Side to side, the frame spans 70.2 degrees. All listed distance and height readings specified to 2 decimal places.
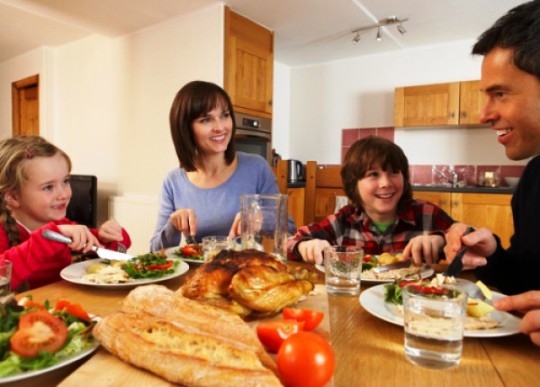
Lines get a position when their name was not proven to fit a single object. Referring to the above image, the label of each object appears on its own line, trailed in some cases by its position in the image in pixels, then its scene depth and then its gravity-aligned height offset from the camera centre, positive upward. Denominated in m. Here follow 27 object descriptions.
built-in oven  3.46 +0.39
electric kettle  4.68 +0.08
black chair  3.87 -0.29
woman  1.87 +0.04
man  0.98 +0.19
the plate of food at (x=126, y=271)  0.99 -0.27
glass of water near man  0.60 -0.23
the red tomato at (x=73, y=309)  0.67 -0.24
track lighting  3.55 +1.47
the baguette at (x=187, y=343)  0.48 -0.23
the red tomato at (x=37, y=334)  0.52 -0.23
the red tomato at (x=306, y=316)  0.67 -0.24
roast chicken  0.69 -0.20
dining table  0.53 -0.29
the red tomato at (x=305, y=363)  0.50 -0.24
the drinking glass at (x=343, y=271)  0.95 -0.24
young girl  1.43 -0.08
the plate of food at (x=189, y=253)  1.28 -0.28
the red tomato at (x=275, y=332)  0.60 -0.25
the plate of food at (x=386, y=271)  1.06 -0.26
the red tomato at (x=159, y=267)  1.10 -0.27
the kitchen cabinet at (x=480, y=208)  3.45 -0.25
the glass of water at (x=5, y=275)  0.84 -0.23
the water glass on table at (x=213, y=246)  1.15 -0.21
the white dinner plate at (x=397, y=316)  0.67 -0.27
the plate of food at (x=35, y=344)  0.51 -0.25
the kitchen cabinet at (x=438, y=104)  3.88 +0.80
